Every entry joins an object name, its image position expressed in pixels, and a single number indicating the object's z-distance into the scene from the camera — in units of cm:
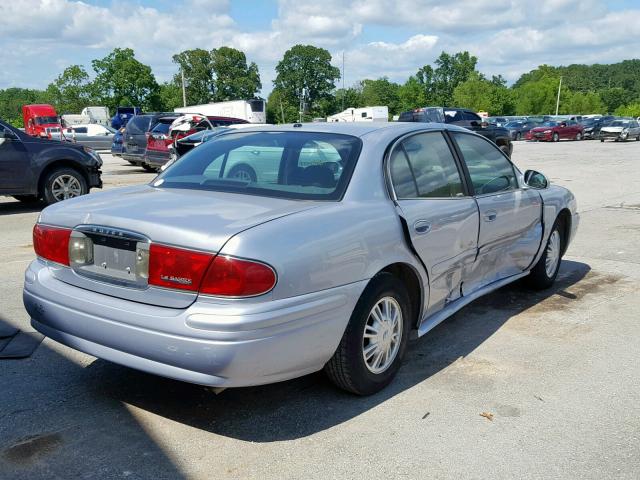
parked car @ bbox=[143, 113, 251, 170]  1612
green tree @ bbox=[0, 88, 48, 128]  11901
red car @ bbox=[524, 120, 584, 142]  4106
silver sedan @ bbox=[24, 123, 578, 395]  283
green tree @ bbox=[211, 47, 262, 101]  10688
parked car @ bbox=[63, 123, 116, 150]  3179
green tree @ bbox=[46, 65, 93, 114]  7769
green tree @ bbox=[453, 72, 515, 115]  9619
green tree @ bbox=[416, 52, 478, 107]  13662
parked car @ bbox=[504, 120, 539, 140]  4552
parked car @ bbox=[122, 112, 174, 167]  1766
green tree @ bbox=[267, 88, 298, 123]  10281
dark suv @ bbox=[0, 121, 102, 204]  995
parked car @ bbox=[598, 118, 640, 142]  4003
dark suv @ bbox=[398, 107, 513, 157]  2466
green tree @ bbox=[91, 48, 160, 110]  7588
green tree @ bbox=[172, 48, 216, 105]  10562
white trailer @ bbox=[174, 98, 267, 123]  4081
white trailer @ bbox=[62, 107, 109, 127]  5625
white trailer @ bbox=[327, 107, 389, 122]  4997
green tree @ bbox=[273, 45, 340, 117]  11969
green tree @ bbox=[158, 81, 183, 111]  8894
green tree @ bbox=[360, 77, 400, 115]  11962
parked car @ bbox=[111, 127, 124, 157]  1991
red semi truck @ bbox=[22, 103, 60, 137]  4300
